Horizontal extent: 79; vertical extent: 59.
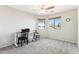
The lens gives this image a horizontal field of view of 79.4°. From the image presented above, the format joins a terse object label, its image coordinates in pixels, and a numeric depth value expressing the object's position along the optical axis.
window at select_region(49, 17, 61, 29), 4.02
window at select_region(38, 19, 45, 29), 4.72
